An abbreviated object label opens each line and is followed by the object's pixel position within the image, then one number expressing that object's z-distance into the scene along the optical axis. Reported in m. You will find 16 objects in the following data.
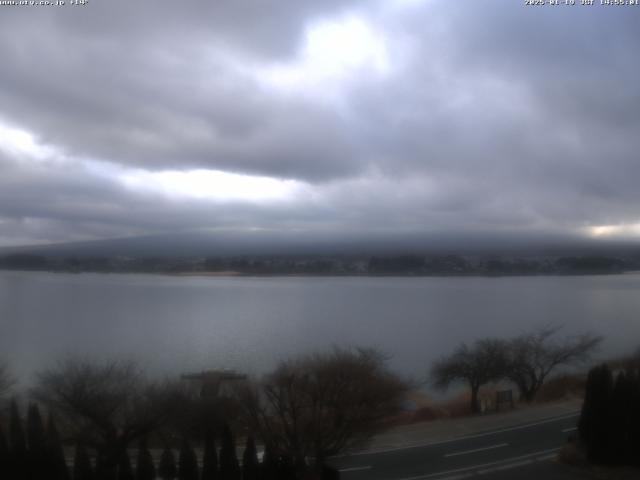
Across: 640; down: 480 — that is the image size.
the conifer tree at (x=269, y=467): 7.88
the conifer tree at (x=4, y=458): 7.09
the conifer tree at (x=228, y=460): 7.73
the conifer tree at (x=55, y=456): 7.15
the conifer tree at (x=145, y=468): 7.46
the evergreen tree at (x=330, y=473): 7.86
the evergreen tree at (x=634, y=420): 9.02
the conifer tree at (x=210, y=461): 7.70
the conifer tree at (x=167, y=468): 7.55
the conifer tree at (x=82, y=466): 7.28
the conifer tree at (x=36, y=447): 7.14
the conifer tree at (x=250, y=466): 7.85
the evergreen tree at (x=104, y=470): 7.29
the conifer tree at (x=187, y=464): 7.54
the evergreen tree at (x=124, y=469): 7.41
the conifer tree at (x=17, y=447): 7.12
